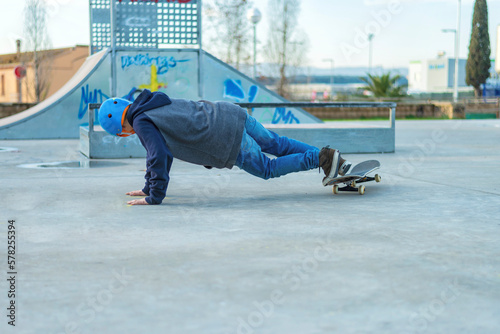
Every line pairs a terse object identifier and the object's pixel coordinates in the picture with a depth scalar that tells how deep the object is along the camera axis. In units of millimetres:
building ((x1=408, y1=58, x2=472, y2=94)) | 86438
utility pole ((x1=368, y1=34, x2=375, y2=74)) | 51988
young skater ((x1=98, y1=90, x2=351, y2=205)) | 4660
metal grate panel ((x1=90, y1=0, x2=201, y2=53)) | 12555
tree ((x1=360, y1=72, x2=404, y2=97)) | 37094
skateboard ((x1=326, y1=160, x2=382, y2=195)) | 5086
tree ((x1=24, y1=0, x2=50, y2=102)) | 32156
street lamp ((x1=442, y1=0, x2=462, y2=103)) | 43662
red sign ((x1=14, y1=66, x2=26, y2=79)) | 27494
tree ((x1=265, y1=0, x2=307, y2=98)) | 28547
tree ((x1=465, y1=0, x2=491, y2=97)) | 40544
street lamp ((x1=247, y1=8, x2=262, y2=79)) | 19500
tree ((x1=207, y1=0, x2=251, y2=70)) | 23594
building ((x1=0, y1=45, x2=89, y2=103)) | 38750
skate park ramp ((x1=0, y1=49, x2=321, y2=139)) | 13695
